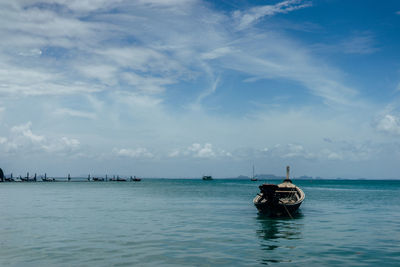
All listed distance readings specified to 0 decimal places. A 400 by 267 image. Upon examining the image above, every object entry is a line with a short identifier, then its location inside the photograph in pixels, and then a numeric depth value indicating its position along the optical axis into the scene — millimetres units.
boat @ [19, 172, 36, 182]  188488
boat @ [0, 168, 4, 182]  180225
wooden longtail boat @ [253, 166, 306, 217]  31953
